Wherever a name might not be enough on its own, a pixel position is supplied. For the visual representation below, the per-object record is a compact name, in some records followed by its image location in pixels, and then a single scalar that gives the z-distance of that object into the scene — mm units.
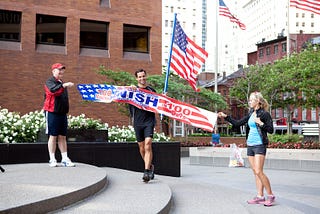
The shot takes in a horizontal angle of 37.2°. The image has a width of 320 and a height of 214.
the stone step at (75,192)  5242
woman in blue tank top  7816
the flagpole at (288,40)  39944
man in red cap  9023
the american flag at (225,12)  32969
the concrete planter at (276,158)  17214
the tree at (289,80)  35594
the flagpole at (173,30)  13230
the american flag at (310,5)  23828
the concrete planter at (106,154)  10891
